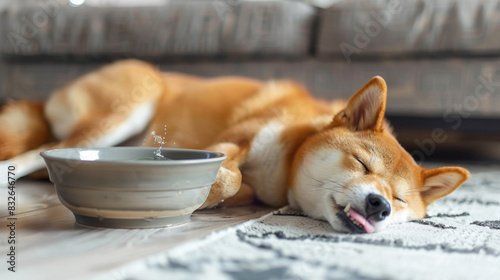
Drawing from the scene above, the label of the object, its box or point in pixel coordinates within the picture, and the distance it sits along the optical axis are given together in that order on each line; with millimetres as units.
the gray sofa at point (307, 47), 2057
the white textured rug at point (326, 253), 668
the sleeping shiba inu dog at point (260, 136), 1035
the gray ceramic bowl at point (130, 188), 804
